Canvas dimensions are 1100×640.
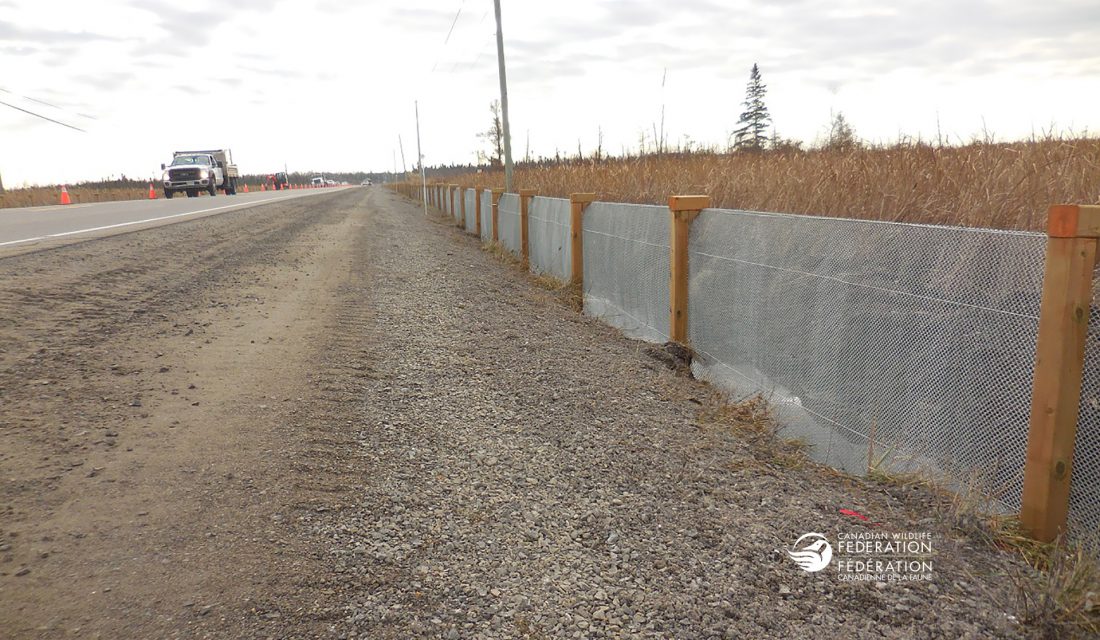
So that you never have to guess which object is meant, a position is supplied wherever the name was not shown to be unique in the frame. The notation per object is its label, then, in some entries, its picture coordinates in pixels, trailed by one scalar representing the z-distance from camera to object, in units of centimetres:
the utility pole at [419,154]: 3138
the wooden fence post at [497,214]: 1411
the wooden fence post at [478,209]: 1705
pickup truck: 3606
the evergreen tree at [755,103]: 5694
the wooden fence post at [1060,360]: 238
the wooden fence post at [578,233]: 812
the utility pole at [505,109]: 1494
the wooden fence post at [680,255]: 536
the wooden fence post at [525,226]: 1112
